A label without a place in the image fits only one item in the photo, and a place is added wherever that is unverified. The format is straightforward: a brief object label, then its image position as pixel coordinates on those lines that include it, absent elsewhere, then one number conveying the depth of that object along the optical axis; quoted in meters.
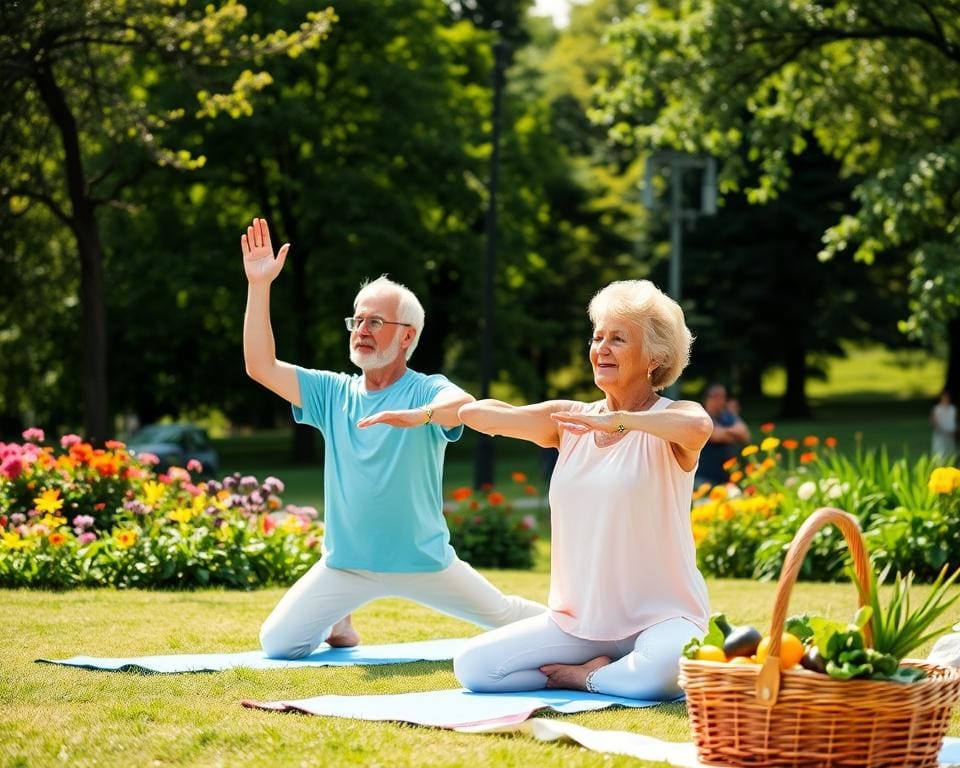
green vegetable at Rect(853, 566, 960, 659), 4.68
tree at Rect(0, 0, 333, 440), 13.18
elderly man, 7.07
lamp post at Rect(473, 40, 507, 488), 20.02
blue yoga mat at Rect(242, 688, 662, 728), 5.47
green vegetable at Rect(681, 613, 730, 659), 4.98
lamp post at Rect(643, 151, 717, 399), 18.16
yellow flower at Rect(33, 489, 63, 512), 10.02
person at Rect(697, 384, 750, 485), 14.39
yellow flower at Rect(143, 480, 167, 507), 10.58
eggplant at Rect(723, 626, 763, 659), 4.84
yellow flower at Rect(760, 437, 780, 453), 11.29
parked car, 27.77
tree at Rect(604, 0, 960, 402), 16.75
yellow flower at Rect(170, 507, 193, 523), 10.05
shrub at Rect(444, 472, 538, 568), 13.56
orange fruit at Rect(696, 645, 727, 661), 4.88
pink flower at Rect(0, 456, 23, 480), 10.72
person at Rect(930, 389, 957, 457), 25.22
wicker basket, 4.50
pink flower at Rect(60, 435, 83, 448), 10.96
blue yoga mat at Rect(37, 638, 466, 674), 6.75
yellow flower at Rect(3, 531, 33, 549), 9.84
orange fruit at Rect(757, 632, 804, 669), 4.63
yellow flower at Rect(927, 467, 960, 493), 9.98
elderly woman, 5.91
